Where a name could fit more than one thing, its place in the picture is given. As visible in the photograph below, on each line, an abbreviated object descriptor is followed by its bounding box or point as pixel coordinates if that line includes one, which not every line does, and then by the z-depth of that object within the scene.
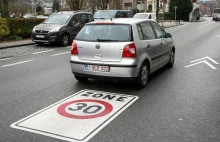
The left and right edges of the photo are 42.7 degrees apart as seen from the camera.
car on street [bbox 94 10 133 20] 21.61
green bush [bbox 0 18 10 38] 15.98
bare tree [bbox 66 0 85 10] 29.31
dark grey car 14.68
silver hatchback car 6.06
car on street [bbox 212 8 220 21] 58.28
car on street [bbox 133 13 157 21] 25.44
